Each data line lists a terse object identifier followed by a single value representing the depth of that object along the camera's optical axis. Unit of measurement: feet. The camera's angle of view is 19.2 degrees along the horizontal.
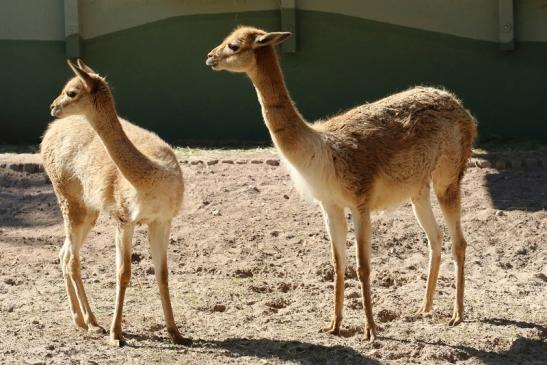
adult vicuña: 36.13
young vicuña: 35.00
